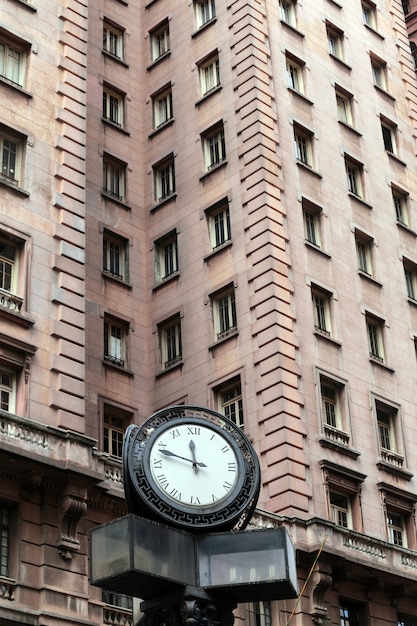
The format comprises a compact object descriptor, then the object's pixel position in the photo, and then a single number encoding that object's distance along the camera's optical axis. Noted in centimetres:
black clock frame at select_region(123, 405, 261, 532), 1021
